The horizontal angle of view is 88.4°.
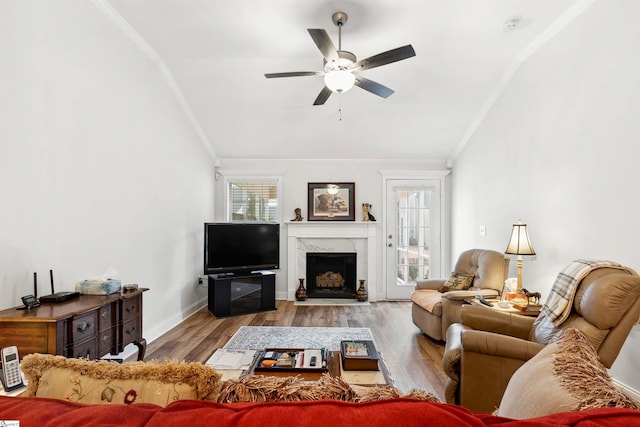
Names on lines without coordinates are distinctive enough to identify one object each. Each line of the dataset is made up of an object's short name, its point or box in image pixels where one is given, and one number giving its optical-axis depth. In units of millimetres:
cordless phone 1203
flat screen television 4441
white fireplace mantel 5383
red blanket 551
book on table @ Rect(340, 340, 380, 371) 1891
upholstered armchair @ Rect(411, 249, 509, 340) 3340
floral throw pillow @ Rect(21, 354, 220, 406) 730
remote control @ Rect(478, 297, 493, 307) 2896
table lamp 3027
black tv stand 4395
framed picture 5477
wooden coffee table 1750
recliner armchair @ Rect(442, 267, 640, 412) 1728
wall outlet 4830
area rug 3393
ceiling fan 2422
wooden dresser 1750
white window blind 5582
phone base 1180
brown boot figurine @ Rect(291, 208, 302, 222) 5395
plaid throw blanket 1968
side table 2561
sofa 559
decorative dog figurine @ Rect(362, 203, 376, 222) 5383
